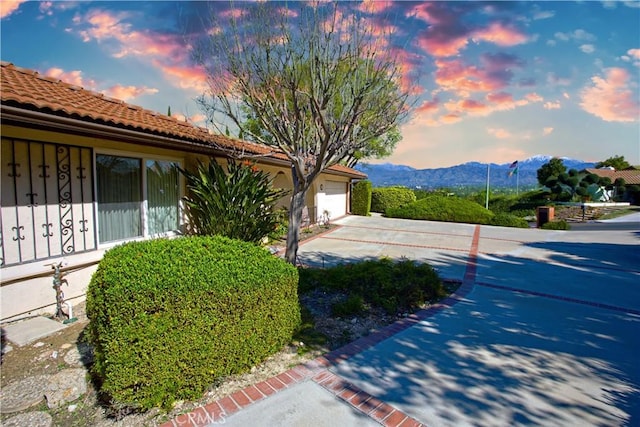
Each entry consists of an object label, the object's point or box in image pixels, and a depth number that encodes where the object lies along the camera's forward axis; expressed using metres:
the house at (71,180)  4.86
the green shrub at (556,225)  18.62
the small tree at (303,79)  6.69
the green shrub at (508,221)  19.66
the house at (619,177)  38.06
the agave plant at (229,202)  7.75
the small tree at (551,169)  35.97
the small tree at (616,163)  55.12
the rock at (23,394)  3.12
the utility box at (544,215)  20.09
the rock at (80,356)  3.90
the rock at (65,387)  3.22
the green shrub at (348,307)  5.36
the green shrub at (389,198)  27.11
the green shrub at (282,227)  12.95
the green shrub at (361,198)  24.44
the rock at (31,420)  2.89
